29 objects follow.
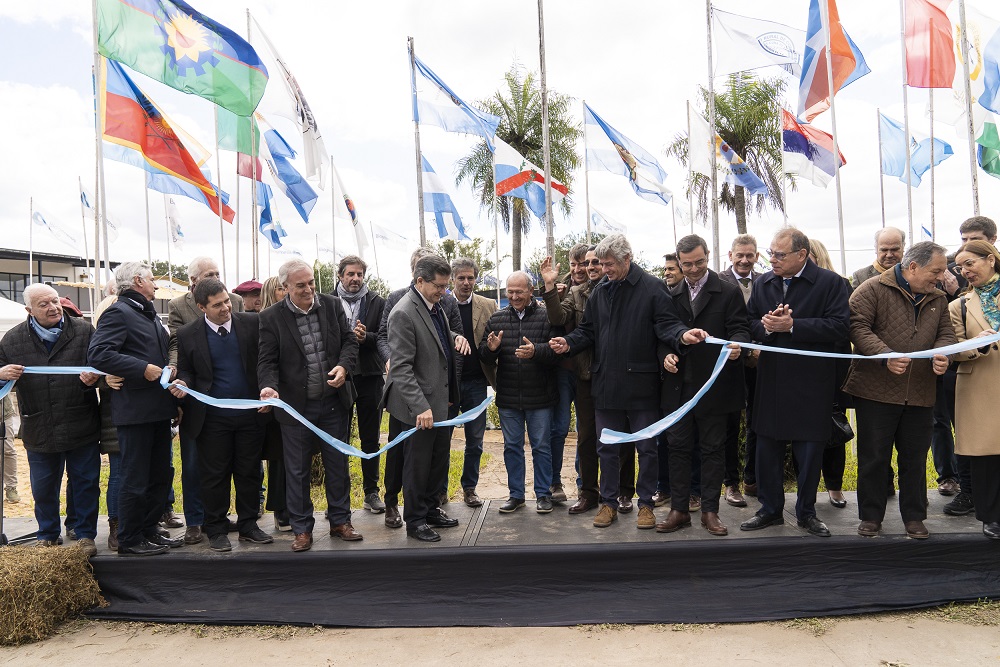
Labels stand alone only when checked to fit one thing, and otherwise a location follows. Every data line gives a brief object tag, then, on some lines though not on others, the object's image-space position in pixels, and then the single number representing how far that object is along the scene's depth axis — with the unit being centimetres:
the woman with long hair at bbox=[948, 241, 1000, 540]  416
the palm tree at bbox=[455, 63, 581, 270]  2425
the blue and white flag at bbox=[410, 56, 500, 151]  1032
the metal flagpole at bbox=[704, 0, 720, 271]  1054
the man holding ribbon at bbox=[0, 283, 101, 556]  466
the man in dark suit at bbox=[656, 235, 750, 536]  459
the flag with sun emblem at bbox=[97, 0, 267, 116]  580
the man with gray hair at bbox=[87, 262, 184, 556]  439
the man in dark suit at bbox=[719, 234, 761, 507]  531
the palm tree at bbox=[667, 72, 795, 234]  2059
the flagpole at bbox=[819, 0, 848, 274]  830
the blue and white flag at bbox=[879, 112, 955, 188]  1268
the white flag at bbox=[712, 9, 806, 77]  967
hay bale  403
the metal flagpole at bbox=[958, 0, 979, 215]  854
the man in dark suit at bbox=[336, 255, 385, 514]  561
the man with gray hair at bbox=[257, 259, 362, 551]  453
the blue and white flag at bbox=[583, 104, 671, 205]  1215
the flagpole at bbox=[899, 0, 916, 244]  906
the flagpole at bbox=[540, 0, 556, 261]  1086
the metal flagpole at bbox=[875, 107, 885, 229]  1276
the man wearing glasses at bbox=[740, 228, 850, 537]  435
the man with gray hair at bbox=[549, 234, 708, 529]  463
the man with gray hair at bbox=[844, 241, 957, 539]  430
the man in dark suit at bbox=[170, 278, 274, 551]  463
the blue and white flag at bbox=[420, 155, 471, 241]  1149
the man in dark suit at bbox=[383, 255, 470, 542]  454
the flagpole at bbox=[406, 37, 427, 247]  1035
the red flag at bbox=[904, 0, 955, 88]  898
